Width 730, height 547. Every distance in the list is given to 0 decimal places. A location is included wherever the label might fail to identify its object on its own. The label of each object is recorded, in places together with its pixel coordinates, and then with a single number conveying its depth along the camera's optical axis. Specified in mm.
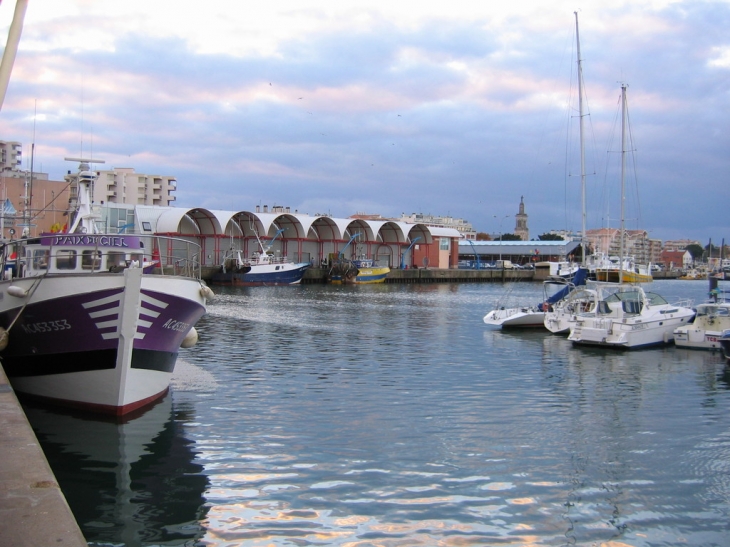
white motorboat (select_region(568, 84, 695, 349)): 26469
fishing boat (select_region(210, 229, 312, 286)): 69812
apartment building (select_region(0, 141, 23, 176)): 116031
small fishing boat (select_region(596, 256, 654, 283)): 62281
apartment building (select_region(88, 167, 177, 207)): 117562
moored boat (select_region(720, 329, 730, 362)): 22688
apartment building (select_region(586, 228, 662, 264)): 121288
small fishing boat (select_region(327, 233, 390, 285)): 78312
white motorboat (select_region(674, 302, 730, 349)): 26641
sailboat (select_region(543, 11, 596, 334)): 29906
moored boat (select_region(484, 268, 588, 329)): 32531
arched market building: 71000
